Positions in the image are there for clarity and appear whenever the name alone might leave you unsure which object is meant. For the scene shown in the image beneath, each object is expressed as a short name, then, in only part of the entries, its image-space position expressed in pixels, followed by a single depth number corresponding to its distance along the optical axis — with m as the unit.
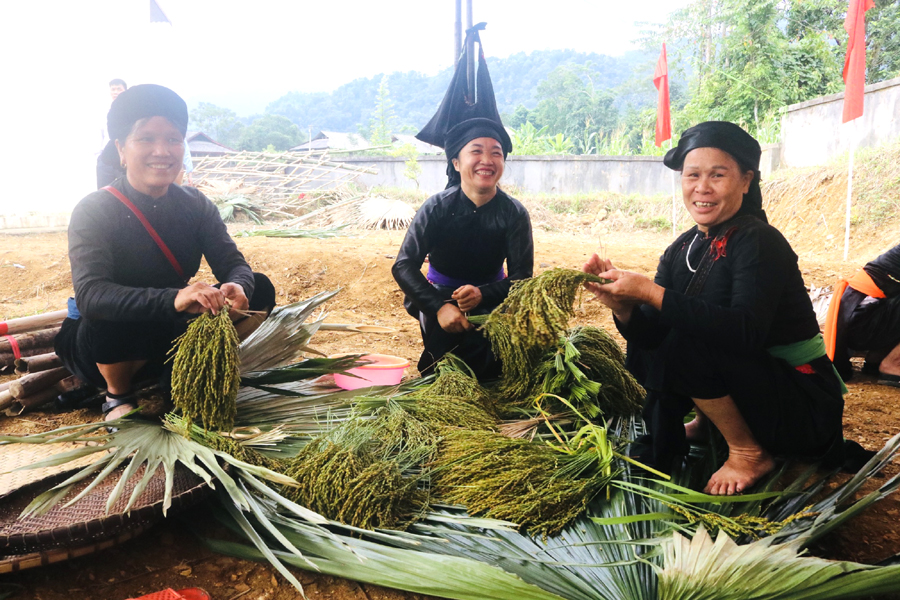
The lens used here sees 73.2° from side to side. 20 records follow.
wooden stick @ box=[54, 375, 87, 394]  3.12
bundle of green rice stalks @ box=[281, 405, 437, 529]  1.88
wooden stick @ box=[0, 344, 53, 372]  3.47
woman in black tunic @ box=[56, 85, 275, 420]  2.49
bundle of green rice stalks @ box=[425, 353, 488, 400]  2.67
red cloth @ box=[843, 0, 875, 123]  7.30
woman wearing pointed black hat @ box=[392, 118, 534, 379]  3.18
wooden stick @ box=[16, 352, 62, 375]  3.21
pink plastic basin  3.25
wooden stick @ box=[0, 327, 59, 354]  3.39
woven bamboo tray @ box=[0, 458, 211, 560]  1.70
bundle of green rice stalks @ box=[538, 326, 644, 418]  2.63
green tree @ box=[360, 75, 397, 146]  26.19
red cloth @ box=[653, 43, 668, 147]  10.08
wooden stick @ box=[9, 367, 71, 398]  2.95
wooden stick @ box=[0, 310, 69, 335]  3.39
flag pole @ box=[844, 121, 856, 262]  7.57
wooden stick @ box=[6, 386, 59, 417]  3.02
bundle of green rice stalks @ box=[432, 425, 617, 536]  1.88
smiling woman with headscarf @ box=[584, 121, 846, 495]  1.95
